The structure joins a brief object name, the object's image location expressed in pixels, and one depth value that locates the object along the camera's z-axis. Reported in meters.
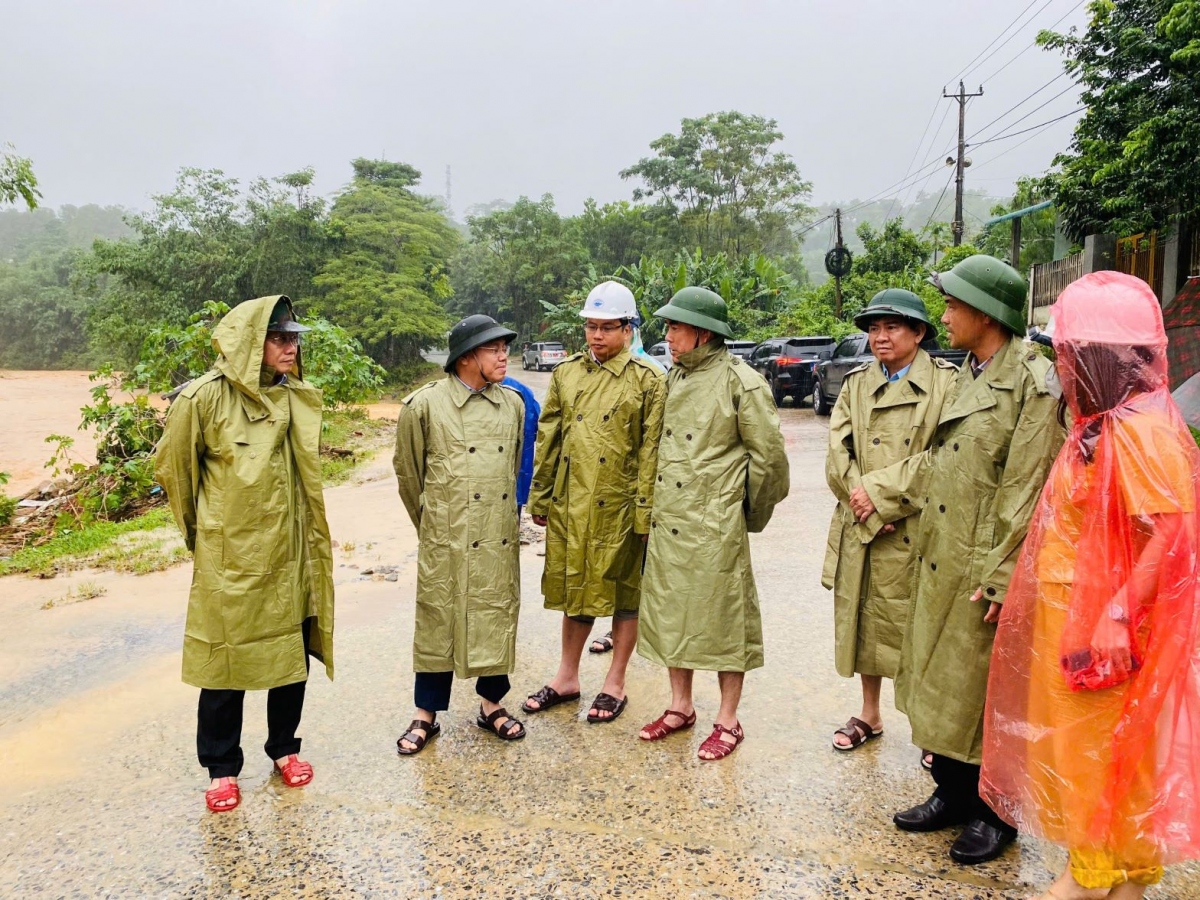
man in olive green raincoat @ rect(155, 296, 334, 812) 3.04
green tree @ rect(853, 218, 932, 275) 27.38
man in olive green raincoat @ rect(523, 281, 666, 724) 3.63
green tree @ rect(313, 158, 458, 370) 32.91
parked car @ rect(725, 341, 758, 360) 20.38
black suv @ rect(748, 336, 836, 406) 17.64
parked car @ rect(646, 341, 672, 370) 20.91
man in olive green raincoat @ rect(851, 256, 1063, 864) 2.57
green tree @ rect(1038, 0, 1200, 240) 10.91
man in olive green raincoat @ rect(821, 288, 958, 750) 3.20
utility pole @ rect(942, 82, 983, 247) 25.58
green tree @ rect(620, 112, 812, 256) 48.28
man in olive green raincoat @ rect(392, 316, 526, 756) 3.45
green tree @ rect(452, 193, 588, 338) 49.22
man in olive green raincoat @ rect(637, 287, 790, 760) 3.37
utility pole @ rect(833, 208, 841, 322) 25.75
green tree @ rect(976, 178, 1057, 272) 27.48
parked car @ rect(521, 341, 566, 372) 37.09
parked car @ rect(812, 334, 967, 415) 14.89
